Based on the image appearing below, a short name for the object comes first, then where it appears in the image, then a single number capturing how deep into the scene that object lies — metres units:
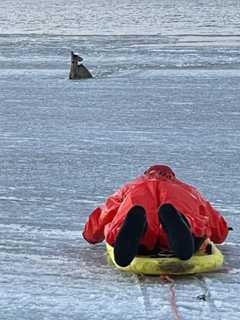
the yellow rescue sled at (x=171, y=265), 7.39
